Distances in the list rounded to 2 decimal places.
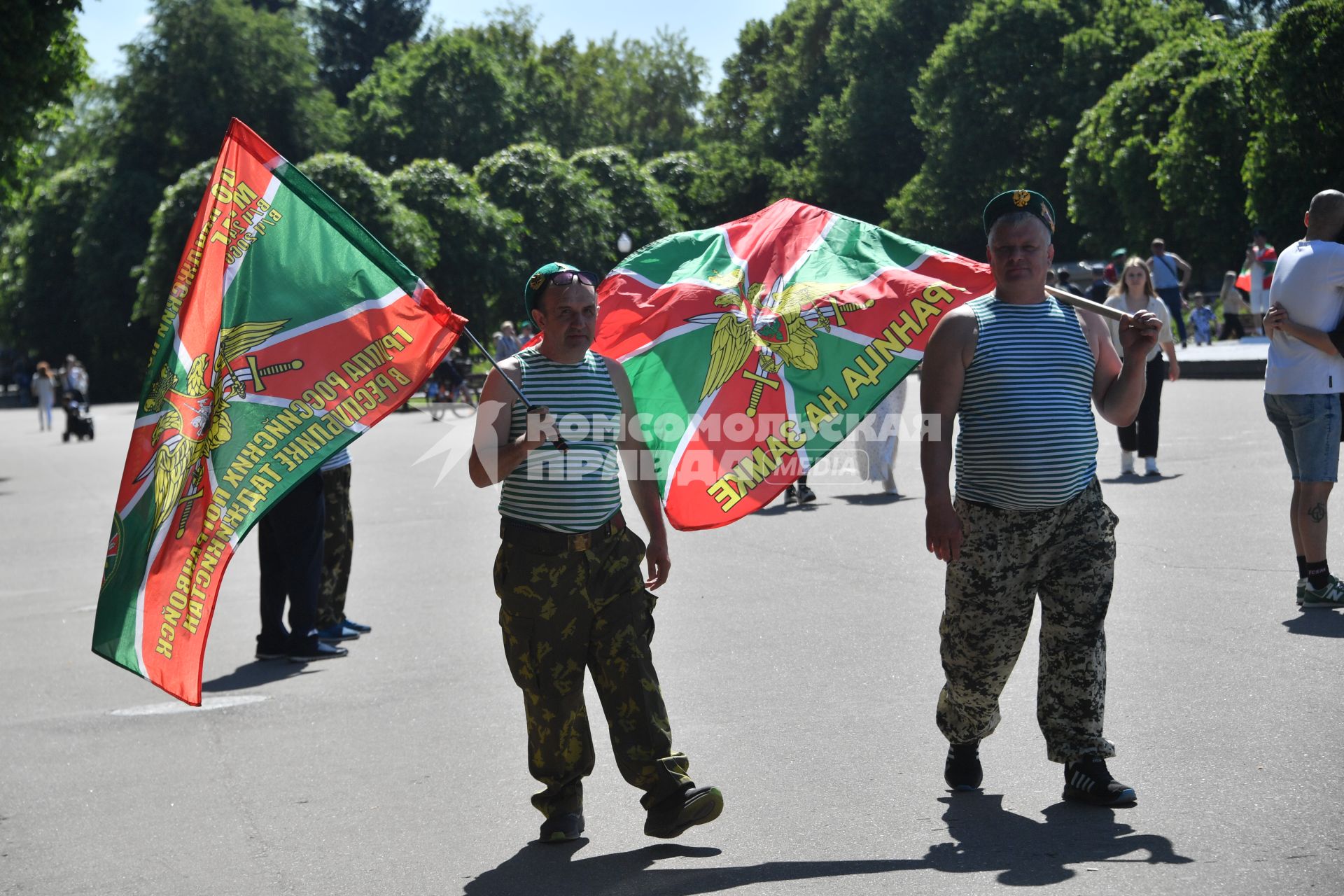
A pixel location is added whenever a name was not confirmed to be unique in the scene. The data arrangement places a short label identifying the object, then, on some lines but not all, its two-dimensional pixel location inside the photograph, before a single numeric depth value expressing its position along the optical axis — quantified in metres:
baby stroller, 32.66
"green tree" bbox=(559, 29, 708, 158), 83.69
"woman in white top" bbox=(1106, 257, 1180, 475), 12.54
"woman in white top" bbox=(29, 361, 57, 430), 38.81
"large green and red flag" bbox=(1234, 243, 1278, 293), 21.78
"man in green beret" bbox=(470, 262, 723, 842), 4.78
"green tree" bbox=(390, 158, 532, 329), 50.62
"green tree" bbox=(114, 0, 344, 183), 61.00
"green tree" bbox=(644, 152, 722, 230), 67.25
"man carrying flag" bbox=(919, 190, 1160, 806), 4.80
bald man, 7.35
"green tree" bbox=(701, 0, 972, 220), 62.22
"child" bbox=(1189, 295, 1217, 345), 30.77
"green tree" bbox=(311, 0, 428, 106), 87.69
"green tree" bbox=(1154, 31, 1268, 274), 35.91
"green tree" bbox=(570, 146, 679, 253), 60.53
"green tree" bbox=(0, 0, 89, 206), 22.61
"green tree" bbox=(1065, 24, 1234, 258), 41.84
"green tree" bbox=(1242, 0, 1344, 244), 27.70
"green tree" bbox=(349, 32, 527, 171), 65.19
